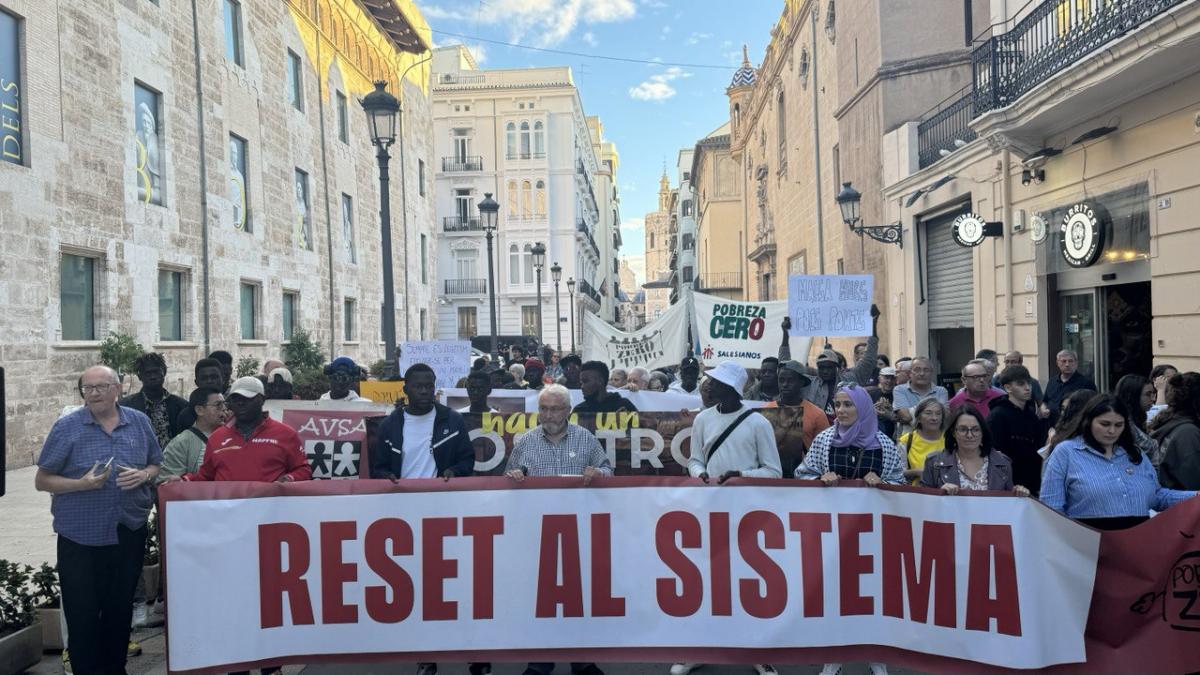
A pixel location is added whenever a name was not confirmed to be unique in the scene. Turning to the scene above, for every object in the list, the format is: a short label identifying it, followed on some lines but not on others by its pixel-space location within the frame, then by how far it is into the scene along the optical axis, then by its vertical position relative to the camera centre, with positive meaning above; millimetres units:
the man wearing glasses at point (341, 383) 8391 -427
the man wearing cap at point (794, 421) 5801 -644
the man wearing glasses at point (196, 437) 5270 -598
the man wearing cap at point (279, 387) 8375 -451
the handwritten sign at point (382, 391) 10445 -642
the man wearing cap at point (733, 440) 4906 -643
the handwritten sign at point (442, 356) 10250 -215
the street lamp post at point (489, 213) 18000 +2777
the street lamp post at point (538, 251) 26747 +2794
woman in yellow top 5555 -713
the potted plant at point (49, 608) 5121 -1636
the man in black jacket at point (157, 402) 6520 -456
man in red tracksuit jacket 4465 -576
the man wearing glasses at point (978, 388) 6383 -477
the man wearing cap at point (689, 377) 9703 -511
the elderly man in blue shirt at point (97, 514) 4309 -889
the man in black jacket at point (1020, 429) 5863 -737
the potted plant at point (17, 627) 4746 -1658
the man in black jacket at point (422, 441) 5070 -630
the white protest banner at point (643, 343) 12070 -123
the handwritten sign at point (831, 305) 10172 +315
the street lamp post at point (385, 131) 10365 +2666
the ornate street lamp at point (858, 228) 15547 +2009
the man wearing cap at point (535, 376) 10438 -495
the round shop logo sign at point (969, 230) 12344 +1465
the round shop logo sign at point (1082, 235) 9914 +1113
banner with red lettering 4109 -1217
